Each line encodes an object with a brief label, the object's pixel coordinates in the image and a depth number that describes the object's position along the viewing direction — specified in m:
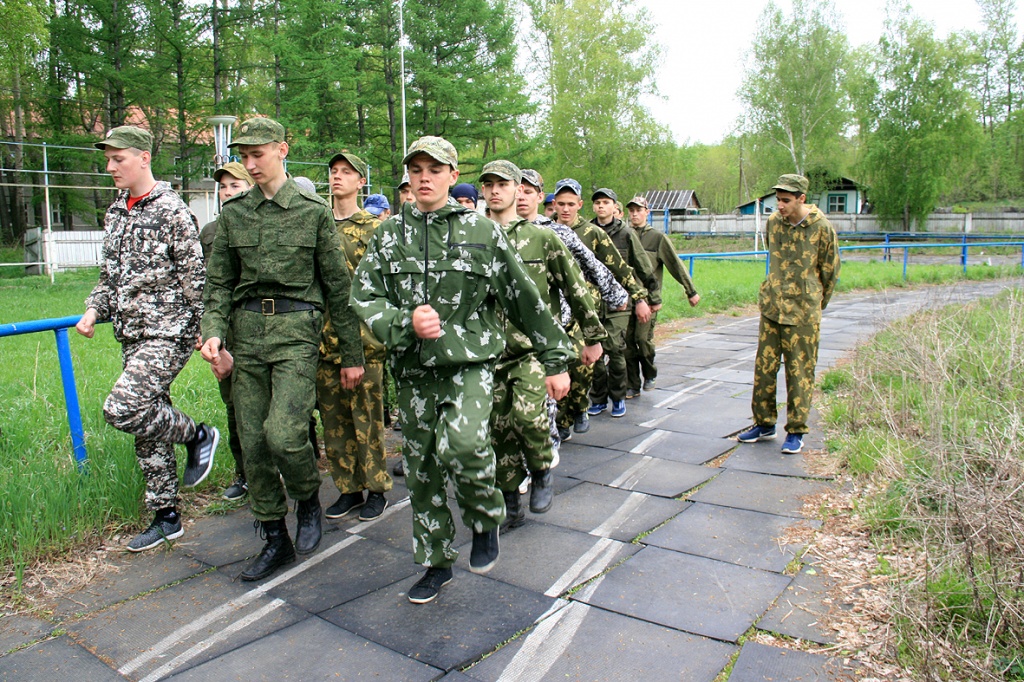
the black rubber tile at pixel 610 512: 4.57
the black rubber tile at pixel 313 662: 3.07
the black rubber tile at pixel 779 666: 3.00
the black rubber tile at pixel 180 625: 3.23
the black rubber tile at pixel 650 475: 5.31
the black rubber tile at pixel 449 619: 3.25
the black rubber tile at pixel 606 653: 3.05
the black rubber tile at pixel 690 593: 3.45
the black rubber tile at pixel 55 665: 3.10
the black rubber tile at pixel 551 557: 3.88
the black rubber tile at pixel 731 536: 4.12
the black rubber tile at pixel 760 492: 4.91
